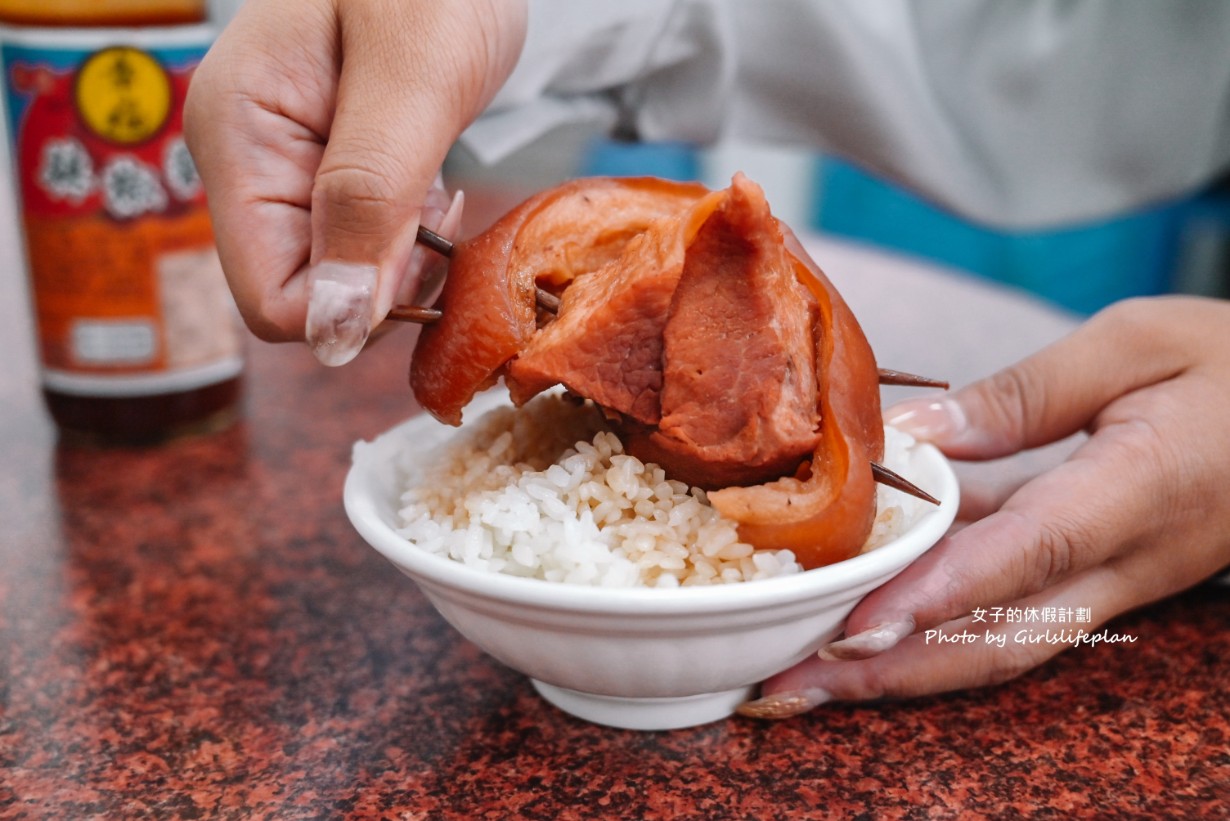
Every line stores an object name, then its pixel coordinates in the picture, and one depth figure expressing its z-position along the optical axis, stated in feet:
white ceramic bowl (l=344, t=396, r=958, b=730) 1.68
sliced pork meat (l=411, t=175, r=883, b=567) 1.72
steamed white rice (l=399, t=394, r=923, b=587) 1.71
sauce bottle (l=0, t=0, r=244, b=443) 2.12
